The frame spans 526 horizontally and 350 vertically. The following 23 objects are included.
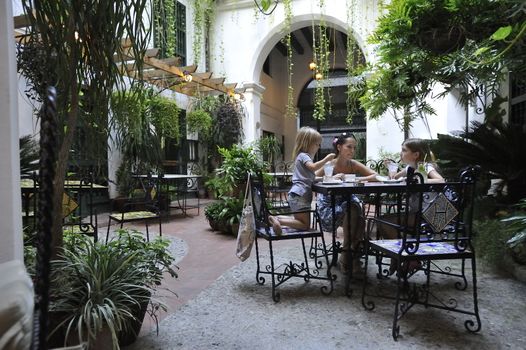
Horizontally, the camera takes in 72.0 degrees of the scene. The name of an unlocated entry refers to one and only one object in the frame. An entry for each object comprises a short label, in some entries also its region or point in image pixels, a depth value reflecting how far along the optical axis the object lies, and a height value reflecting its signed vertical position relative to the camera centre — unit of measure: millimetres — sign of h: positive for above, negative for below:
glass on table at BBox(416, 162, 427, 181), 2818 -47
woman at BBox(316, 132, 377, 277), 3029 -364
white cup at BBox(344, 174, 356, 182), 3002 -116
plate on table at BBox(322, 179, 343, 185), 2861 -141
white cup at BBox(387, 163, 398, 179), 3417 -62
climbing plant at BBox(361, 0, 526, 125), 2041 +796
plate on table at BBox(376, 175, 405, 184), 3025 -143
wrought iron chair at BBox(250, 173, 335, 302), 2652 -505
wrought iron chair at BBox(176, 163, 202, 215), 7951 -415
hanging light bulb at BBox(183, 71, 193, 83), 6930 +1741
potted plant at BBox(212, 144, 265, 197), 5059 -53
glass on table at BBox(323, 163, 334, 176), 3148 -47
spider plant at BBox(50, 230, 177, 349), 1675 -607
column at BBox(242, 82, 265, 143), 9430 +1329
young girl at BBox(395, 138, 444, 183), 3090 +94
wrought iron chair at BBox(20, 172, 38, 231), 2586 -199
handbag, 2750 -522
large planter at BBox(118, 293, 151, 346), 1869 -837
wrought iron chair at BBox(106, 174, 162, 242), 3659 -480
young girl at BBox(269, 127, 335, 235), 2984 -97
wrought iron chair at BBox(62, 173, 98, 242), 2752 -275
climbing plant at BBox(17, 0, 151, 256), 1706 +621
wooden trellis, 6207 +1822
